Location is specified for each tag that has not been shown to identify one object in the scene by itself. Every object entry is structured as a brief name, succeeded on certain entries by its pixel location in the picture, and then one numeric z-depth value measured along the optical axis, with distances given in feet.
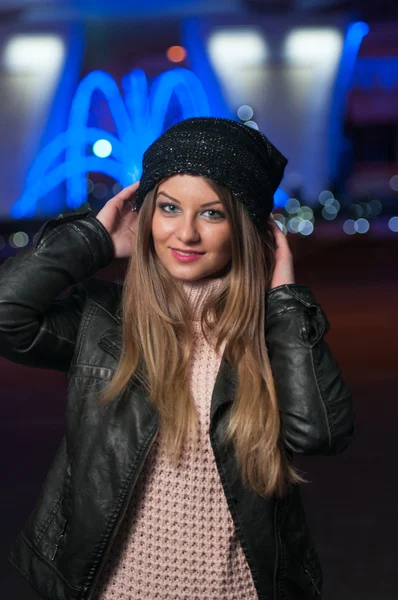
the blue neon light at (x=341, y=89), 52.60
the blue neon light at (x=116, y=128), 45.03
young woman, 6.44
